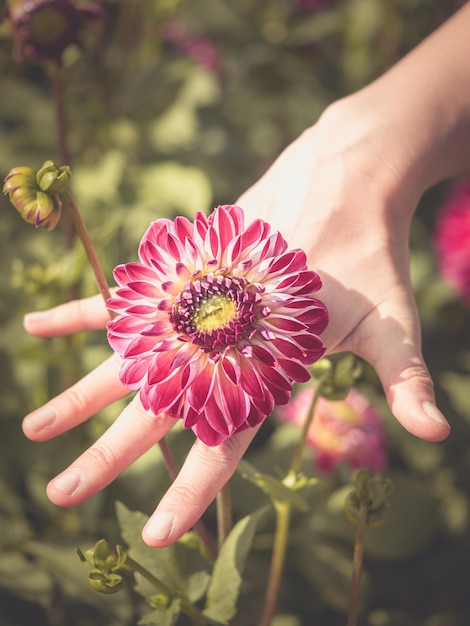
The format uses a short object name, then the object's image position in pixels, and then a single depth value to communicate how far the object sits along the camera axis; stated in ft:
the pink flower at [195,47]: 2.49
